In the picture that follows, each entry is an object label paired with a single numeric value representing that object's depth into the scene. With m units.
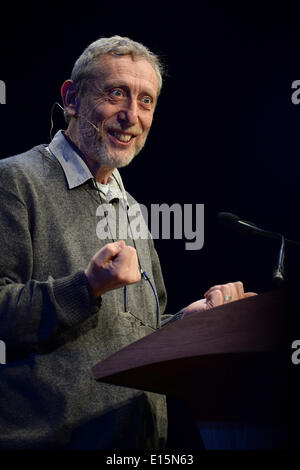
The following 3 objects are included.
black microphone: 4.35
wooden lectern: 4.10
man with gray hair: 4.33
